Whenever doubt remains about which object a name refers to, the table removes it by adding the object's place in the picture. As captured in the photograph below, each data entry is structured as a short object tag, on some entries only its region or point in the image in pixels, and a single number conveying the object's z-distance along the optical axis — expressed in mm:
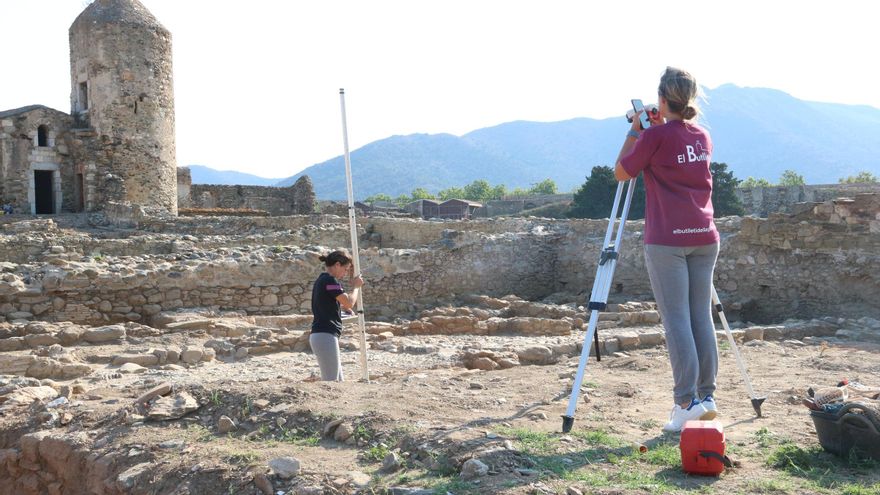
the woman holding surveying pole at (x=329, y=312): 6914
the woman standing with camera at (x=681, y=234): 4762
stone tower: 27406
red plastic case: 3896
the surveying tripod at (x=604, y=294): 4762
